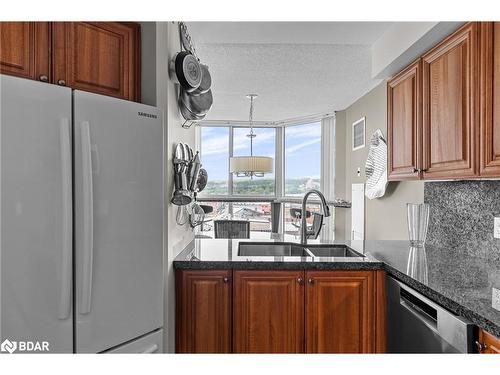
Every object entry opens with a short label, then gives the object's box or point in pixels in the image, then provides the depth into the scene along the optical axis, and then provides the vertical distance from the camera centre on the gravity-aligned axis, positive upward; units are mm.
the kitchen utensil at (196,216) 2602 -207
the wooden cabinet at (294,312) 1936 -670
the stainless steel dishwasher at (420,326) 1254 -562
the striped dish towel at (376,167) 3826 +238
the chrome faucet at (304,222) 2451 -239
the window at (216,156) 6879 +601
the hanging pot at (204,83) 2285 +685
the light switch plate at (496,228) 1884 -207
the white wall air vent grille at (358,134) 4703 +743
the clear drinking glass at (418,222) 2314 -225
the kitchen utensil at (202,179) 2700 +63
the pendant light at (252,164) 4922 +324
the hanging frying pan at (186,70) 2014 +670
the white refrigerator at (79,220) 1271 -134
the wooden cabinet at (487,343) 1096 -489
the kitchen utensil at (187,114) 2242 +478
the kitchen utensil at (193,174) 2219 +83
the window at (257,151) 6887 +702
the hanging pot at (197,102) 2219 +557
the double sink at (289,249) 2447 -425
